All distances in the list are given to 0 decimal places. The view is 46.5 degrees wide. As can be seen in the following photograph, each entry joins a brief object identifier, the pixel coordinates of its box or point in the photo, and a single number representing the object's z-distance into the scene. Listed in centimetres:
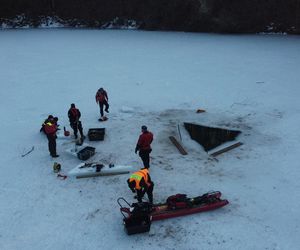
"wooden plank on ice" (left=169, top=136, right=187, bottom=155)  1220
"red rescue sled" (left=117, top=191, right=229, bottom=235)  834
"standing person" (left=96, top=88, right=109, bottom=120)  1456
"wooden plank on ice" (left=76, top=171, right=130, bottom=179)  1074
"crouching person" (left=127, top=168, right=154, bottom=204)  851
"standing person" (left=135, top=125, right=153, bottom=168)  1047
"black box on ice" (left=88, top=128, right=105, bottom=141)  1300
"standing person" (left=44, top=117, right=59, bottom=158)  1153
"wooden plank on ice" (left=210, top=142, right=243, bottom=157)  1212
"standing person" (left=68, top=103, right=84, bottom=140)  1279
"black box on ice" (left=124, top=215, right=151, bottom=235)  827
